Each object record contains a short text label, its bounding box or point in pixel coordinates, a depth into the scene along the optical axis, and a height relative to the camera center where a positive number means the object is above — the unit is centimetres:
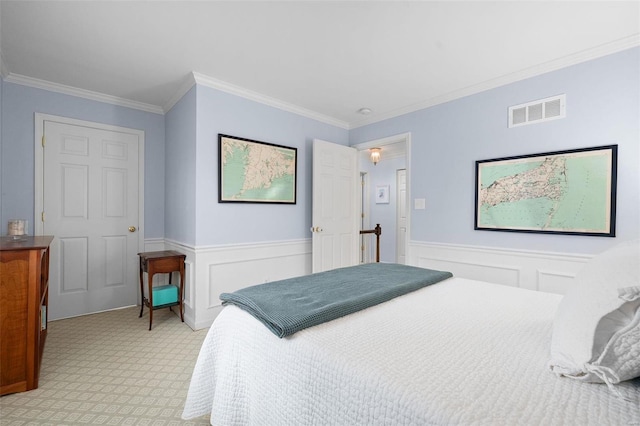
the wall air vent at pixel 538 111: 260 +94
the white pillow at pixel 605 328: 73 -30
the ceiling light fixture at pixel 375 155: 527 +100
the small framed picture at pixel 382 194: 626 +36
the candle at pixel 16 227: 267 -18
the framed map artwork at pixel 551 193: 236 +18
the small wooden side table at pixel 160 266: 296 -60
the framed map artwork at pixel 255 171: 312 +44
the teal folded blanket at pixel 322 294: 120 -43
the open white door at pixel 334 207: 380 +5
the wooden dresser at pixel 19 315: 183 -69
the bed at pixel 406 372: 71 -47
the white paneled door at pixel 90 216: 314 -9
